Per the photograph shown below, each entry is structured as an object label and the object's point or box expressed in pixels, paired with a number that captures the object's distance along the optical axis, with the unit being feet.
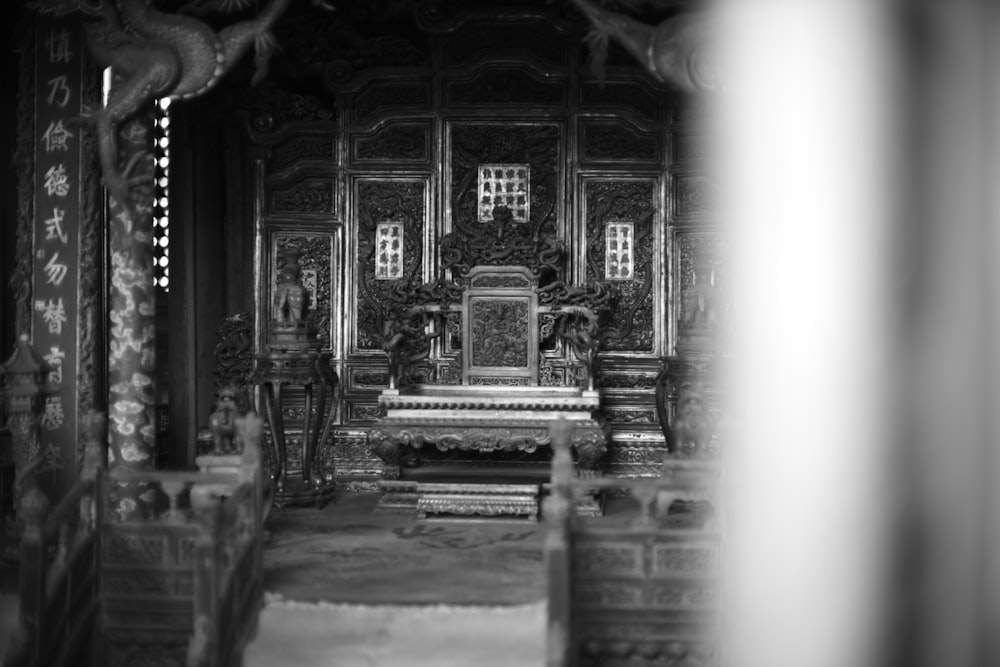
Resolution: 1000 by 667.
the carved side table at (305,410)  21.68
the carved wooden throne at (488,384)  20.65
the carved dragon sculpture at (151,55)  17.06
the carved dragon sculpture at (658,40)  15.96
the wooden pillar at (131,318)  17.34
